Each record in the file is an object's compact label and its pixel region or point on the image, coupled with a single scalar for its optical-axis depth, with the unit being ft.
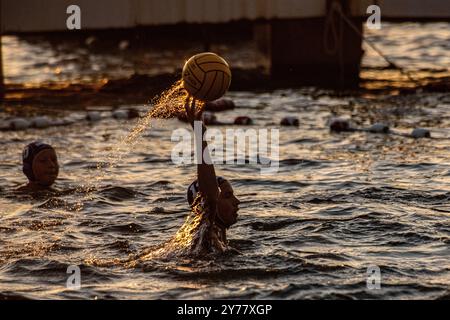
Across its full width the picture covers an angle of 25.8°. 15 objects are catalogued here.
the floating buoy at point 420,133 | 59.26
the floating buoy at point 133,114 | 70.64
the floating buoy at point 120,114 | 70.74
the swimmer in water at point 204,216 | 32.76
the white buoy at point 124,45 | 126.97
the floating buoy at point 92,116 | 69.97
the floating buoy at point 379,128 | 61.31
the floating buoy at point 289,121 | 65.31
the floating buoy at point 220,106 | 72.84
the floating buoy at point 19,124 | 66.39
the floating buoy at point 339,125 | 62.54
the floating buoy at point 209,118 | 67.77
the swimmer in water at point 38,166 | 47.26
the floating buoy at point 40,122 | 67.10
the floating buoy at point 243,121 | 66.49
